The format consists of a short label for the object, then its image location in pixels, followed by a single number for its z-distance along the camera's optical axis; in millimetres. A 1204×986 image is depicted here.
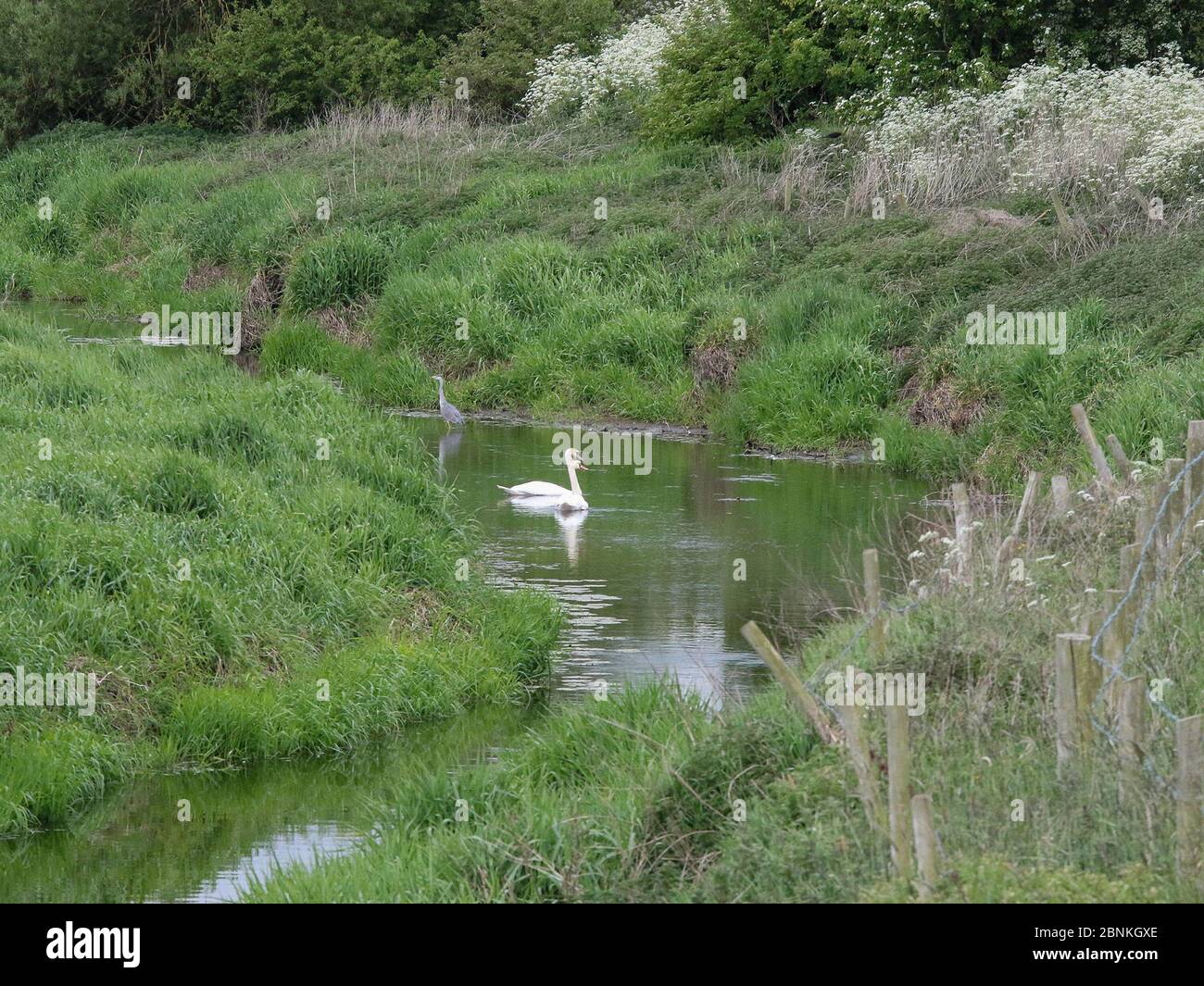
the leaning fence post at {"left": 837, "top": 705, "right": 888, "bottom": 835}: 13687
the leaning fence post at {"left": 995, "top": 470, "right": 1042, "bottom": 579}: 19969
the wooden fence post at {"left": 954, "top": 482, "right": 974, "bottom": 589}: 20047
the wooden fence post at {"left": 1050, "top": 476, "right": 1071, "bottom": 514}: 22484
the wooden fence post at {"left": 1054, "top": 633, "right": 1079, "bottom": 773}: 14242
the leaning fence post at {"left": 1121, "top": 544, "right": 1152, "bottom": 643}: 17250
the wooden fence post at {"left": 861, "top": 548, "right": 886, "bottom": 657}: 16531
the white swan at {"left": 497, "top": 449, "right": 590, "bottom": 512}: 34656
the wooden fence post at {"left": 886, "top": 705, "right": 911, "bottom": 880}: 12969
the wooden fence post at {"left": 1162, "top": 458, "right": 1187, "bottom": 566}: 19234
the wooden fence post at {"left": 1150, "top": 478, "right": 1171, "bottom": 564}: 19156
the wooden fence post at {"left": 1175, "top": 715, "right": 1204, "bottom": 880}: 12273
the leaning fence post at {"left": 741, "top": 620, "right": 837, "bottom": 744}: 14375
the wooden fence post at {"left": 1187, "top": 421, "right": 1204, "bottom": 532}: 20000
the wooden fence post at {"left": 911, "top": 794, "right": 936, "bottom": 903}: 11953
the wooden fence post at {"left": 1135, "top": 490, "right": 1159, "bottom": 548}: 18625
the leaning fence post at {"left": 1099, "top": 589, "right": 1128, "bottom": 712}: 15820
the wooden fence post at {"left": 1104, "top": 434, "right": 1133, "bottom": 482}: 24297
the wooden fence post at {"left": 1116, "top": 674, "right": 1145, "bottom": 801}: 14094
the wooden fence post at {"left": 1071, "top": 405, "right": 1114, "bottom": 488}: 22781
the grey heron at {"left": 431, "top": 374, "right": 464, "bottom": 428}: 44584
